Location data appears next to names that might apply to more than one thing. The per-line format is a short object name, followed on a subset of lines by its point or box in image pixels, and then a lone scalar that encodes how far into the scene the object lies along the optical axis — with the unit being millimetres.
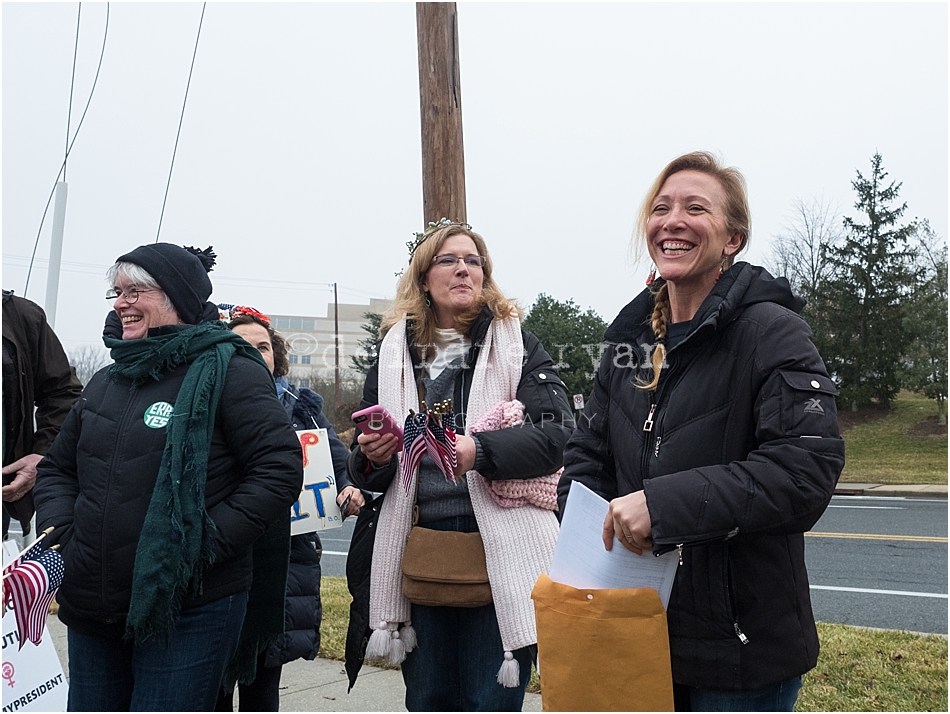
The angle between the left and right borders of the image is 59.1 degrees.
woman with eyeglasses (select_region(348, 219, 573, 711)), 2754
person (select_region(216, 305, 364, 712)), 3449
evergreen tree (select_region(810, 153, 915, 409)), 34500
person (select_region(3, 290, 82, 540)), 3543
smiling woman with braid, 1695
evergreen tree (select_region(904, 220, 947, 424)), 30969
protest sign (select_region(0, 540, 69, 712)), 2869
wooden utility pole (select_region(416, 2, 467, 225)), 4223
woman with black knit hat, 2406
